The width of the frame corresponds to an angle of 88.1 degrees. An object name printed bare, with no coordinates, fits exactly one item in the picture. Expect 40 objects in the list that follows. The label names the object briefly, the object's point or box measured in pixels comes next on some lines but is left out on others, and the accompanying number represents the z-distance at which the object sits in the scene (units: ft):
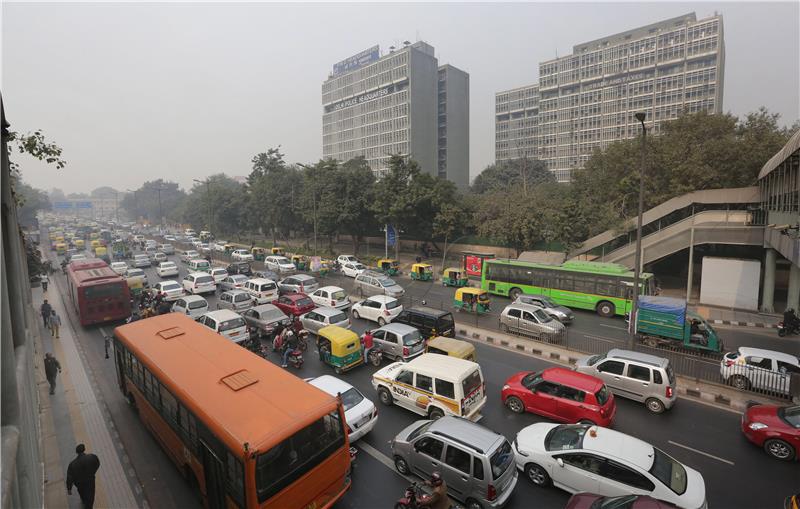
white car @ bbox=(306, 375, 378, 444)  31.94
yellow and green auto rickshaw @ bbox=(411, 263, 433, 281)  109.81
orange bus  20.72
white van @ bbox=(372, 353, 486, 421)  33.71
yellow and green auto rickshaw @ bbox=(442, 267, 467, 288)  99.81
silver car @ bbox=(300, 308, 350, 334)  57.31
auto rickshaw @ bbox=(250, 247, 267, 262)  142.82
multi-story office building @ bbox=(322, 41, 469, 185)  320.91
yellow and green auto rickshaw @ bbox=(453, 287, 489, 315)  71.41
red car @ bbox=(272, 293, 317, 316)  66.85
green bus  70.79
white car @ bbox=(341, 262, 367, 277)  110.39
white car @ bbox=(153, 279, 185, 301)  80.16
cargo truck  51.01
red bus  65.36
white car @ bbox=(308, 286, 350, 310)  72.49
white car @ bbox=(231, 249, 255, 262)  138.10
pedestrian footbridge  81.15
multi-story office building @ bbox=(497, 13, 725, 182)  270.46
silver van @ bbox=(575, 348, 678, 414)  37.58
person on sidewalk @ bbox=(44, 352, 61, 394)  42.34
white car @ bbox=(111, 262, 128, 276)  108.68
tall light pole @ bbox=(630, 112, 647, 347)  48.81
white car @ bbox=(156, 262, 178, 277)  110.83
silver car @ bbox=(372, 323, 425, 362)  47.39
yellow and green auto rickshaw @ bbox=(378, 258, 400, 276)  116.16
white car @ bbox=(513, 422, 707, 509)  23.56
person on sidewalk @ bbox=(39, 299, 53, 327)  63.15
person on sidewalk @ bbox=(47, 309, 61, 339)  62.28
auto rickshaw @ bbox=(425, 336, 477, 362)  42.65
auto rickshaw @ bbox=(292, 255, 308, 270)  121.08
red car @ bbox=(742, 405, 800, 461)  30.45
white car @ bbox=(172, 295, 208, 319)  64.34
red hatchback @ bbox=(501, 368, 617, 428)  33.24
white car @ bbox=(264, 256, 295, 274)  115.03
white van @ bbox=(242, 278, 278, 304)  76.86
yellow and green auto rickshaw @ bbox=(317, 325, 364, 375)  46.52
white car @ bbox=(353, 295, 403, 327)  65.26
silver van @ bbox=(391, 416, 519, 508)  24.32
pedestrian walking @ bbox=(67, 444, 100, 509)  25.22
